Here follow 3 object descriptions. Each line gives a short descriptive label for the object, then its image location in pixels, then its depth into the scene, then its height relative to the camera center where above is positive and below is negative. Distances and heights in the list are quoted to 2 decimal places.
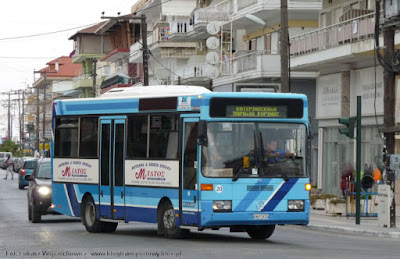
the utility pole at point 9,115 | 187.25 +5.07
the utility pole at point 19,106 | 183.15 +6.59
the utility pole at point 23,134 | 169.44 +1.77
